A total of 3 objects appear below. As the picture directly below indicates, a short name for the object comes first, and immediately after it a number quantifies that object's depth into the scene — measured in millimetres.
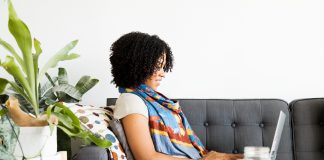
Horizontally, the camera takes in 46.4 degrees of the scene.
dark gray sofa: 1889
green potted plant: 1154
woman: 1501
